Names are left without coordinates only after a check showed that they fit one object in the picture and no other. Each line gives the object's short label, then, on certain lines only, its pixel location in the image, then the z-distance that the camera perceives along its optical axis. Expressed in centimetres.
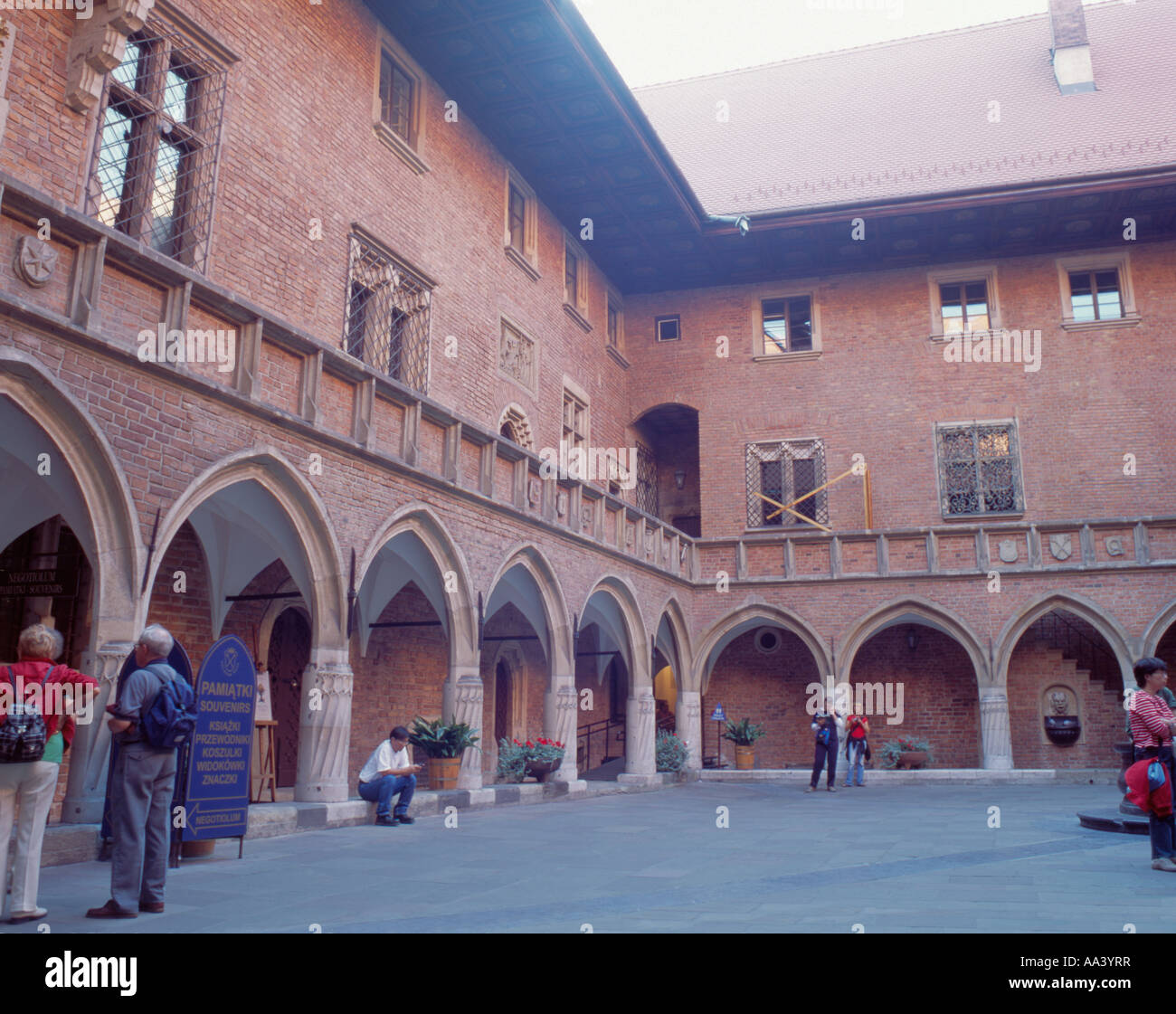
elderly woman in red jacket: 523
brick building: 957
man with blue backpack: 559
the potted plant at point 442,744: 1274
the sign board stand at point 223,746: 767
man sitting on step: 1090
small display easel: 1282
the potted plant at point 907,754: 2108
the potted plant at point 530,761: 1489
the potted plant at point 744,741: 2184
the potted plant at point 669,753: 1988
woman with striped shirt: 744
